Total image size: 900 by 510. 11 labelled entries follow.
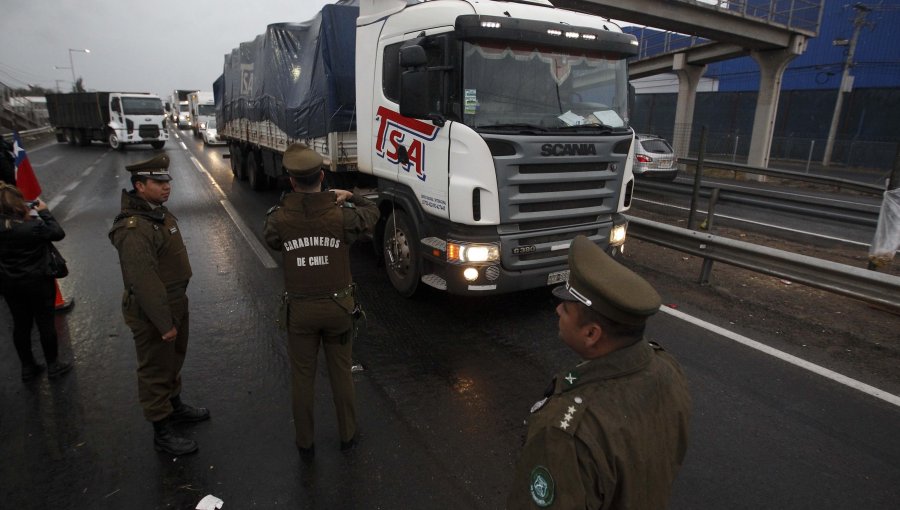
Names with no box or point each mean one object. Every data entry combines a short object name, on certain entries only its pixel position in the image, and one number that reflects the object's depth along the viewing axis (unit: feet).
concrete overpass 59.67
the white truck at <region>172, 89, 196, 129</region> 163.94
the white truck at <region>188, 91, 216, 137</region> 104.50
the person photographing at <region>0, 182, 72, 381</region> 12.47
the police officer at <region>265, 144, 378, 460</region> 9.92
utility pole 76.43
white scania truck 15.34
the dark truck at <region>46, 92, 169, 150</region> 82.89
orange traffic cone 18.35
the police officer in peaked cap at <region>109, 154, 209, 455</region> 10.06
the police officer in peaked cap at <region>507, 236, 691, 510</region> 4.20
